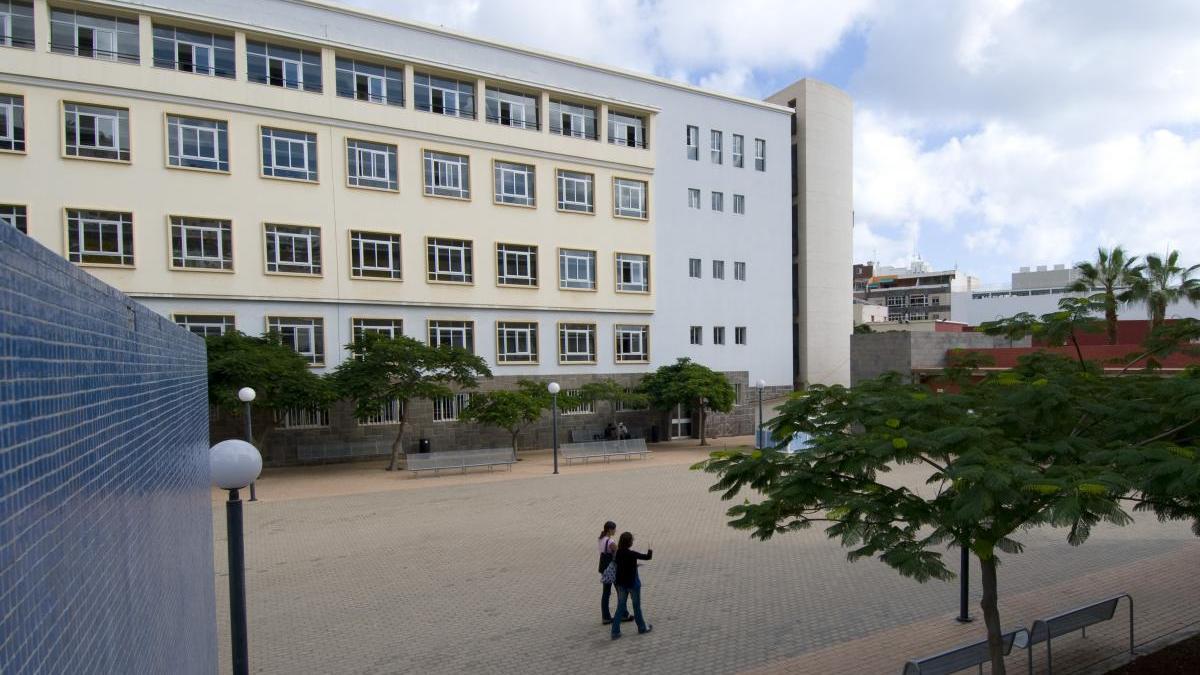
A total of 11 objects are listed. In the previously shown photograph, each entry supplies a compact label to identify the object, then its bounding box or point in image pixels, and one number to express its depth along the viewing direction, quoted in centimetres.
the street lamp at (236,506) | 511
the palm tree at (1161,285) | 2823
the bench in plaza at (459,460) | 2545
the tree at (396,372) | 2572
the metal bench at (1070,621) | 841
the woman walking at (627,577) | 1002
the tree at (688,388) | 3228
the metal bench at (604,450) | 2834
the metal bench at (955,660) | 735
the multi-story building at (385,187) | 2489
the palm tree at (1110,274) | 2885
